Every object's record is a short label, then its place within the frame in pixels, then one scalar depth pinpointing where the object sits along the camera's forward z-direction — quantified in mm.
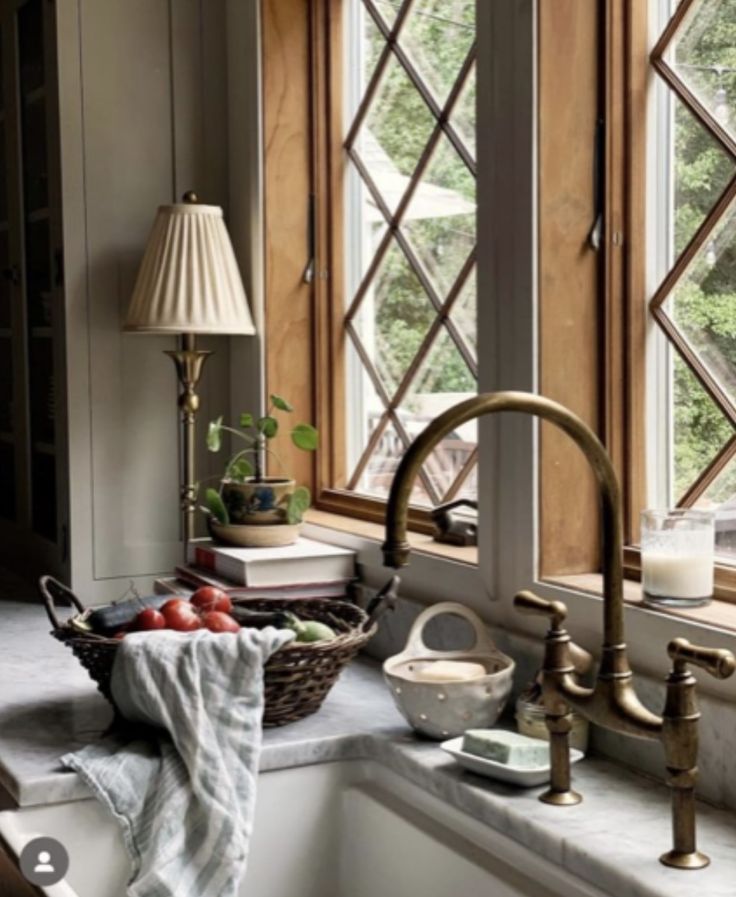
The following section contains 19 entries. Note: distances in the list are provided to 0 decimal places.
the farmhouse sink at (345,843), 1533
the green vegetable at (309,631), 1849
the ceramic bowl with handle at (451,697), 1708
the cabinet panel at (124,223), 2615
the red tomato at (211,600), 1932
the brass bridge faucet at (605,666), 1333
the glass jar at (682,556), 1601
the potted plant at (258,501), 2355
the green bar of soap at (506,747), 1570
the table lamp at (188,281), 2447
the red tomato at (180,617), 1846
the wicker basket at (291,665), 1785
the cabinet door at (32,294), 2693
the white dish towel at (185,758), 1594
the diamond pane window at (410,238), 2225
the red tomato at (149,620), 1838
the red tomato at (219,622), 1839
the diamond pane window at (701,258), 1673
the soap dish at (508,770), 1547
